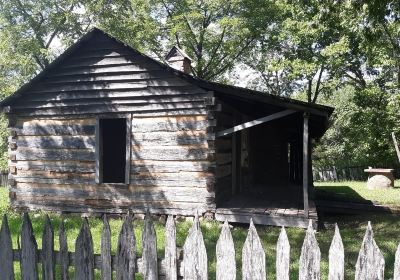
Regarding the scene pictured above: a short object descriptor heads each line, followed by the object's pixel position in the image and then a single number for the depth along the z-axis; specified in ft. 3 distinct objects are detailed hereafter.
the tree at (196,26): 91.15
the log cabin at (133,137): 33.96
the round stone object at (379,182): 70.40
